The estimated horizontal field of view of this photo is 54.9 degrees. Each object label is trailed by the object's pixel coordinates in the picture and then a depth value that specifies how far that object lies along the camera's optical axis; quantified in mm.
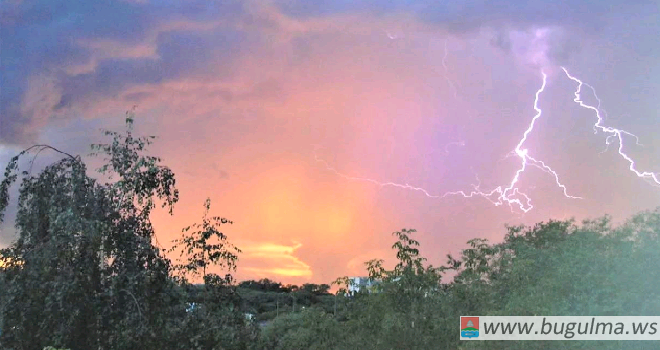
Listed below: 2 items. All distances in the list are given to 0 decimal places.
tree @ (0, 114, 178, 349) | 8219
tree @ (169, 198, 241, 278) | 9641
